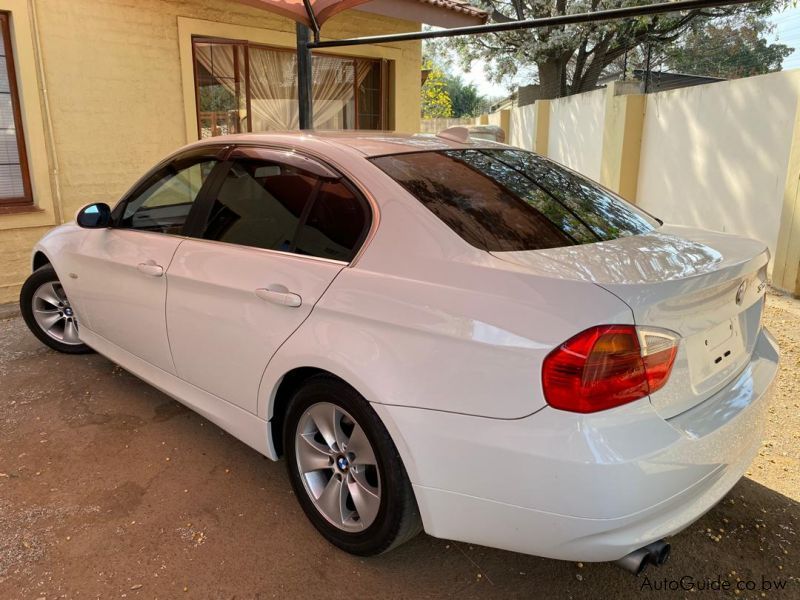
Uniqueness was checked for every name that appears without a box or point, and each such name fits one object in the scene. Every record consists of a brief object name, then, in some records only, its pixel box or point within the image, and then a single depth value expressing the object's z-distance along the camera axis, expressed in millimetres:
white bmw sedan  1879
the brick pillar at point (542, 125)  15148
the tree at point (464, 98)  59625
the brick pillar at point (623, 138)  10188
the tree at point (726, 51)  14286
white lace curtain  7570
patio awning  7328
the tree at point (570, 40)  16750
